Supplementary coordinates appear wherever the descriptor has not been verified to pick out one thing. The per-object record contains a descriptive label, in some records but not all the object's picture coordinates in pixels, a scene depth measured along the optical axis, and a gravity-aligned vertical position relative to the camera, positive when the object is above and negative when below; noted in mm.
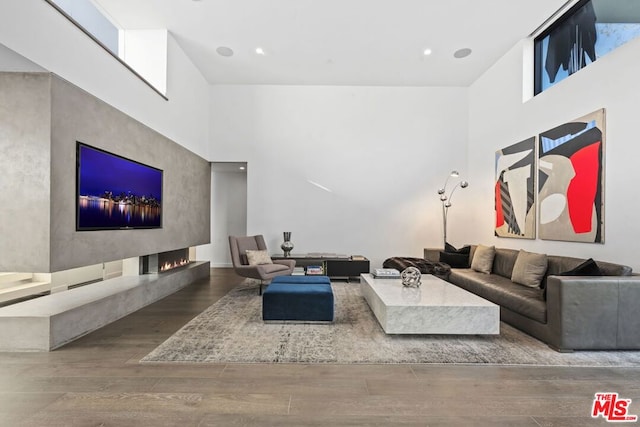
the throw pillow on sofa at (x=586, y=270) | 2959 -481
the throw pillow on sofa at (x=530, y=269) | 3734 -619
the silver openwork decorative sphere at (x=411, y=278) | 3779 -730
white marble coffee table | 2932 -926
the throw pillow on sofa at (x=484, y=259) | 4760 -640
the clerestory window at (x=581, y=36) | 3479 +2222
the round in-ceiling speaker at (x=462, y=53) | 5342 +2754
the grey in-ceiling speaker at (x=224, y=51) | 5355 +2746
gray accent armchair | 4820 -793
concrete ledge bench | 2656 -938
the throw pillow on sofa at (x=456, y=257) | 5375 -692
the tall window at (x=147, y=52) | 4809 +2436
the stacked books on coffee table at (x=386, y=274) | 4297 -781
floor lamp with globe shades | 6423 +326
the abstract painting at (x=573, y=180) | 3590 +454
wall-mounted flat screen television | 3184 +242
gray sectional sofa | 2684 -791
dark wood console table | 5953 -919
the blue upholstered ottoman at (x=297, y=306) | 3387 -961
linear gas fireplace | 4773 -764
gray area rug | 2545 -1137
